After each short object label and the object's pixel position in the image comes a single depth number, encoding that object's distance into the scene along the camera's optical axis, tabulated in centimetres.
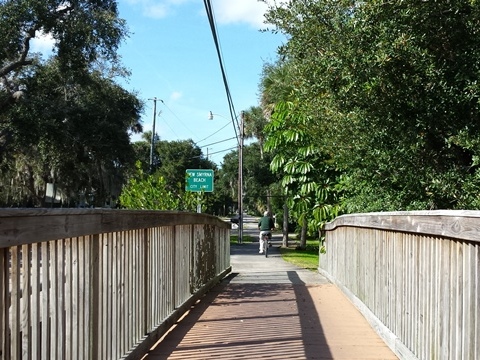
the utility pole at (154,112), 4831
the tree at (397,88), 760
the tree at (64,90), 2130
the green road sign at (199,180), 2148
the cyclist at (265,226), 2330
